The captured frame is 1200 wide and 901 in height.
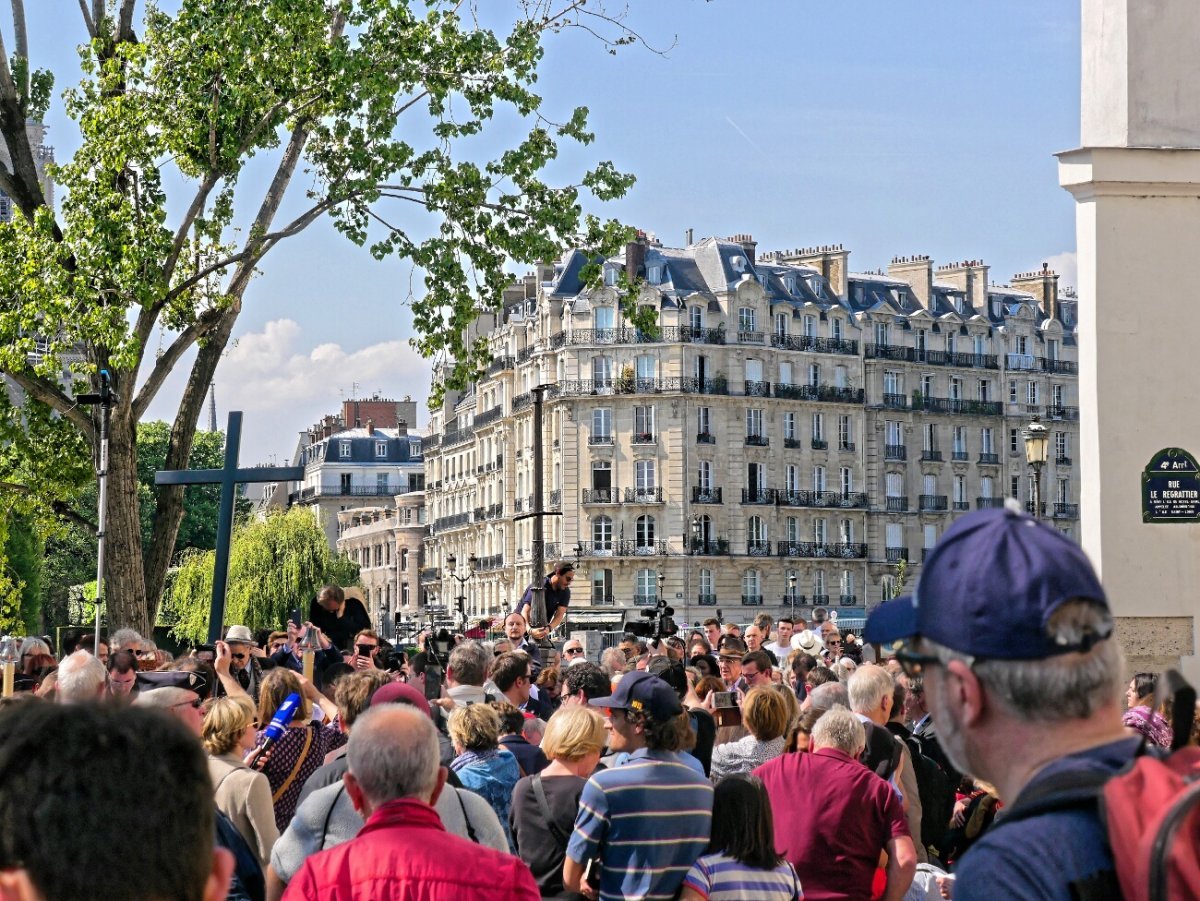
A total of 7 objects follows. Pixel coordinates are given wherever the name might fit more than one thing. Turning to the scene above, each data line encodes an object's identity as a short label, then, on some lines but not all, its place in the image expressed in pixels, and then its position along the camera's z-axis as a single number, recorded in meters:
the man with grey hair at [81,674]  8.38
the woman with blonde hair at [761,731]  8.66
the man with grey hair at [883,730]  8.20
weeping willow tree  76.69
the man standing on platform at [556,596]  17.25
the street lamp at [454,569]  105.23
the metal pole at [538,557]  17.41
